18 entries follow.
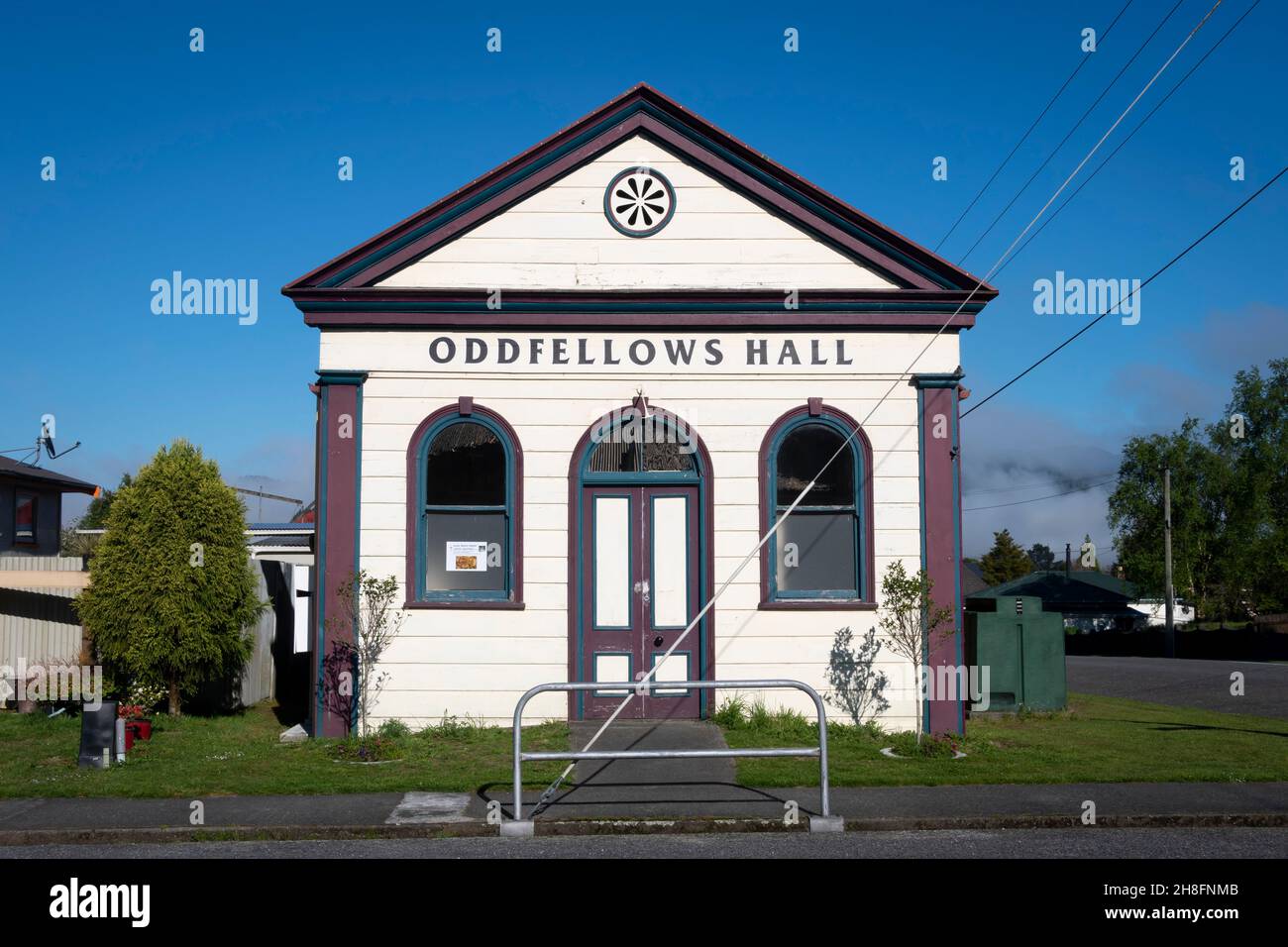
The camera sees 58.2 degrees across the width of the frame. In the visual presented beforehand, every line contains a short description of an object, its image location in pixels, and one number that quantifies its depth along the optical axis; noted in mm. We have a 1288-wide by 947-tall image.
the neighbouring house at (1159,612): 75612
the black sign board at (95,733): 10703
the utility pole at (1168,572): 46688
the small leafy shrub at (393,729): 12253
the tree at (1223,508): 62219
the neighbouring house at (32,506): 29203
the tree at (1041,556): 145175
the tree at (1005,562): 98500
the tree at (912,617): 12180
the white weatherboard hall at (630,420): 12625
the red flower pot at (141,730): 11883
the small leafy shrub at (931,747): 11266
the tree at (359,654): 12375
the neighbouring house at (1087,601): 73750
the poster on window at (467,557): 12789
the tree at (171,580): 13359
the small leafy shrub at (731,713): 12422
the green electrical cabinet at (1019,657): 14477
